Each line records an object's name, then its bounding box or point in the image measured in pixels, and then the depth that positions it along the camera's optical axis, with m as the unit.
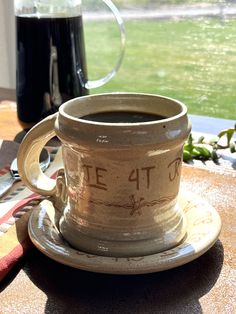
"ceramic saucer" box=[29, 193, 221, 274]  0.34
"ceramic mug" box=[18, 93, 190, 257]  0.34
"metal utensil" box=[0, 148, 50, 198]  0.50
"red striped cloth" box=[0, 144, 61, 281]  0.38
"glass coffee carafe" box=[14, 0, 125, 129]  0.65
